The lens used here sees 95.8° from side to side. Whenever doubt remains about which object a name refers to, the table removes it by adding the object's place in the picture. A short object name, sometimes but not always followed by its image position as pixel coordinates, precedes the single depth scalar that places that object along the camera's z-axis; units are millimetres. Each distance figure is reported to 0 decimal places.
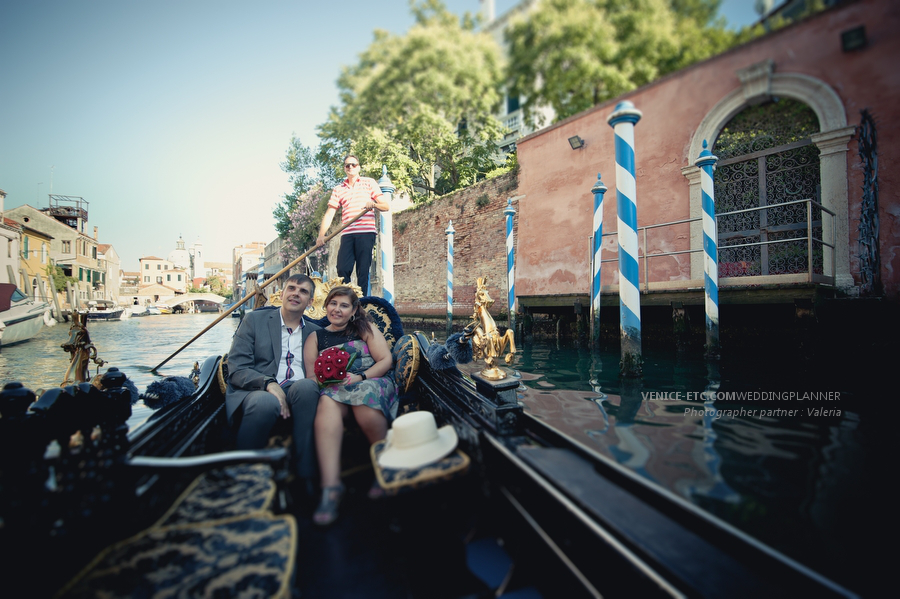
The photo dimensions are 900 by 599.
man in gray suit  1314
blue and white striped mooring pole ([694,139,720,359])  3521
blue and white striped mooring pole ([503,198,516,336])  5289
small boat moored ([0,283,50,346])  6560
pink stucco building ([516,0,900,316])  3529
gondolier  3193
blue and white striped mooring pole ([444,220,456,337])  6391
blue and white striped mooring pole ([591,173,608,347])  4404
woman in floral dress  1132
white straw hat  1030
